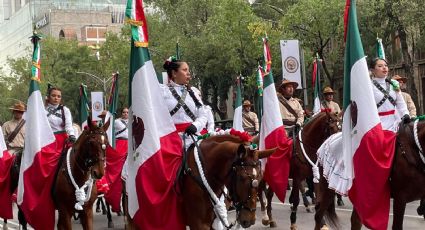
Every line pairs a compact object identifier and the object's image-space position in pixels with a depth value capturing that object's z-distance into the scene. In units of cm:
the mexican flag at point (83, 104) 1617
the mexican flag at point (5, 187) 1273
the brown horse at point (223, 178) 689
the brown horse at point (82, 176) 991
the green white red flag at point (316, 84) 1939
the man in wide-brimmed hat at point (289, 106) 1448
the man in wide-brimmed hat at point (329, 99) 1723
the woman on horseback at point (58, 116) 1148
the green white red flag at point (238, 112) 2017
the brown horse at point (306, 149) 1212
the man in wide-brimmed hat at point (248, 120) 2119
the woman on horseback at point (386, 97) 955
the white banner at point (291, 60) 2294
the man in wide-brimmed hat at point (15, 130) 1430
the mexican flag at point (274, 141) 1280
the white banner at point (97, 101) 3459
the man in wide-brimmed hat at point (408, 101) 1216
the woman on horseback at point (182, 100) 825
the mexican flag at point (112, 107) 1466
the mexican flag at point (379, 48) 1346
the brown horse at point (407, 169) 840
